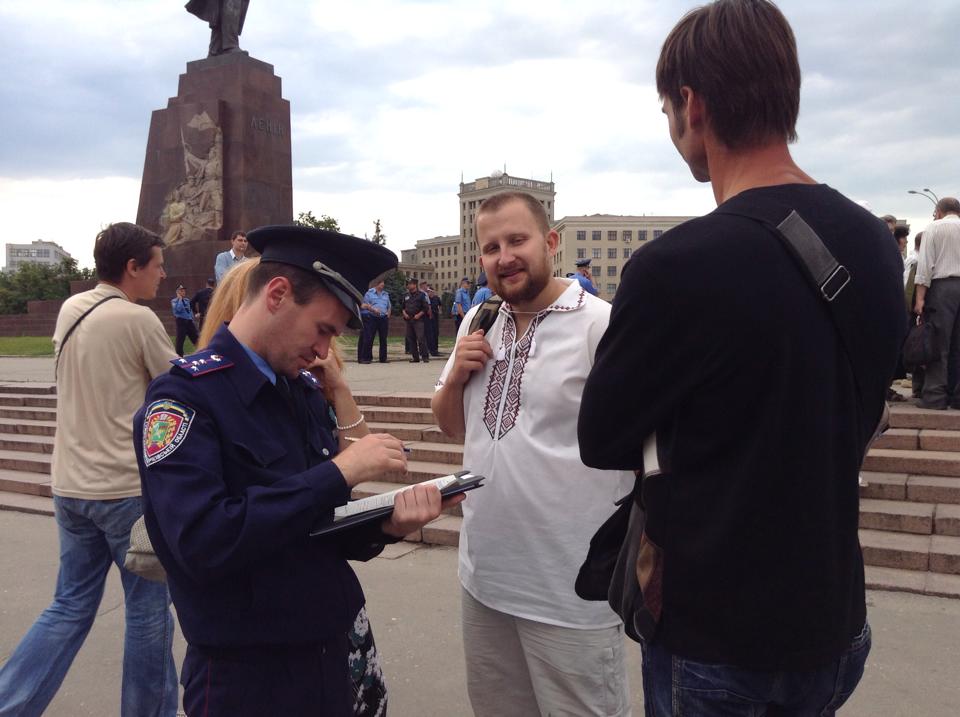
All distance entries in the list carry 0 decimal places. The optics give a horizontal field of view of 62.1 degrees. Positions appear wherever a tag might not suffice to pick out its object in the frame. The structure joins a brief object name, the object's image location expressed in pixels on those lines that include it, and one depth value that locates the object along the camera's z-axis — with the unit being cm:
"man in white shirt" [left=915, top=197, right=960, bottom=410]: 701
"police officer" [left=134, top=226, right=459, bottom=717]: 155
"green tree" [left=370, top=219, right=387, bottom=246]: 7919
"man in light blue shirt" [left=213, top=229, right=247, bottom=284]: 1039
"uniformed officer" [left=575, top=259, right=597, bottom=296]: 1306
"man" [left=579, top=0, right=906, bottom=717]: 120
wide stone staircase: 480
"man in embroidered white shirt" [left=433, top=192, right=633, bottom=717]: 221
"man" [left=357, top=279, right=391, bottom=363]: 1477
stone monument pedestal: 1936
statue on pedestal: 2022
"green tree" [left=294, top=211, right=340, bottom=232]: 5461
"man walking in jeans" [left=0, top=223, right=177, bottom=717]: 300
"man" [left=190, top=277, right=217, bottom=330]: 1408
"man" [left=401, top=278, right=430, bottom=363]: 1514
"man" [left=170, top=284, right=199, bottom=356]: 1588
